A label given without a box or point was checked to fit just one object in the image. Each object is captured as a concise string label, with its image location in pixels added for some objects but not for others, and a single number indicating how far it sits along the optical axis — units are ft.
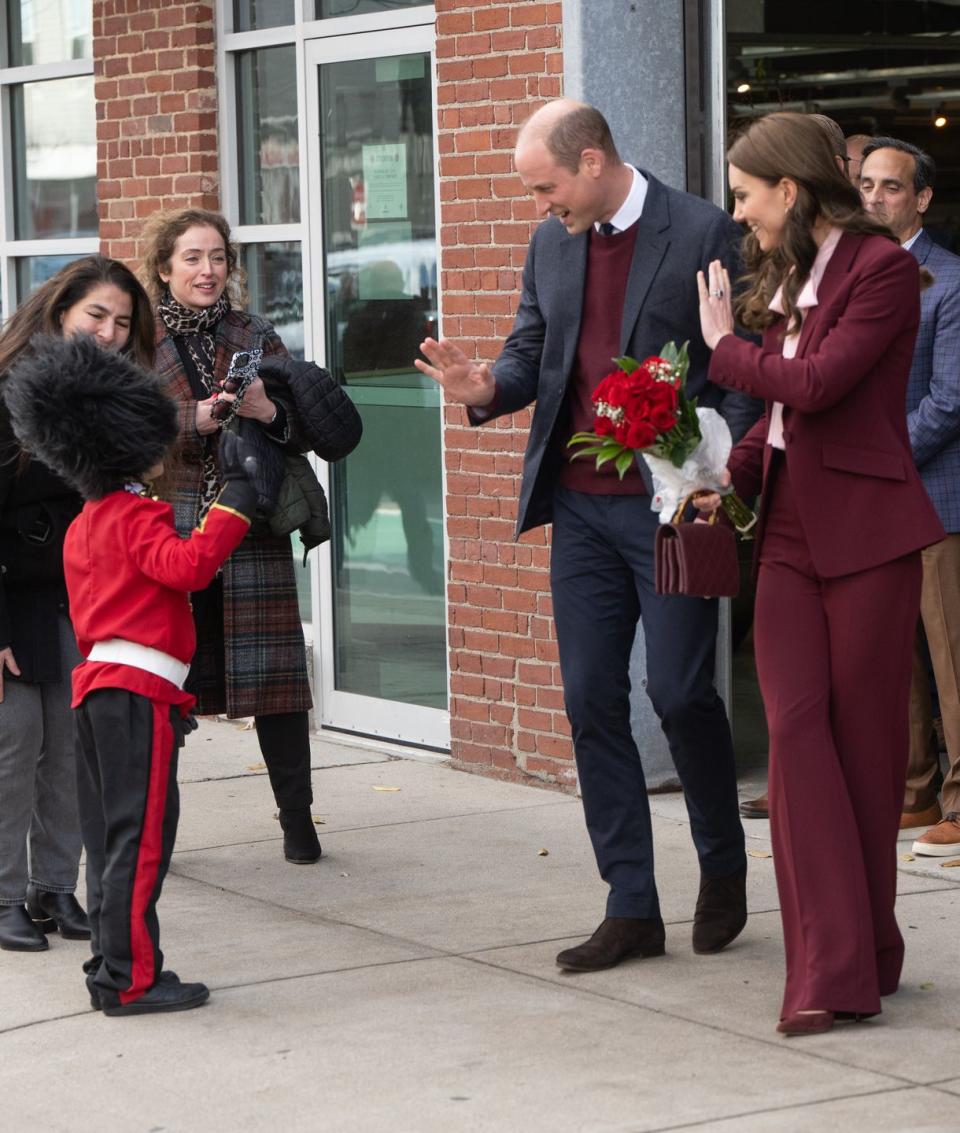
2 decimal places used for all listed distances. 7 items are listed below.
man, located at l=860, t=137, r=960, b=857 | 34.99
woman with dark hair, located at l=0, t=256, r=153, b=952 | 30.69
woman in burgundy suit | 25.84
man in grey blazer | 28.94
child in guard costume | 27.24
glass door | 45.42
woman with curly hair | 34.66
